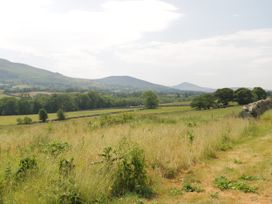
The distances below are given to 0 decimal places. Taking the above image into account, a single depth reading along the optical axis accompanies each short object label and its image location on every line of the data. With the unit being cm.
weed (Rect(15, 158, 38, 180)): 566
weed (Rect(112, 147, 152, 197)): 593
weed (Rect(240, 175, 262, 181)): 716
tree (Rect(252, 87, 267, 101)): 6304
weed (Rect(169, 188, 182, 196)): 613
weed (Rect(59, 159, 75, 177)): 546
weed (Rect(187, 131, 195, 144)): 989
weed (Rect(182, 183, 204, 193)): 641
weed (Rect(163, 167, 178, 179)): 735
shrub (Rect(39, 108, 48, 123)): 6425
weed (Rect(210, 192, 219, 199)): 594
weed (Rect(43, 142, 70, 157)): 709
